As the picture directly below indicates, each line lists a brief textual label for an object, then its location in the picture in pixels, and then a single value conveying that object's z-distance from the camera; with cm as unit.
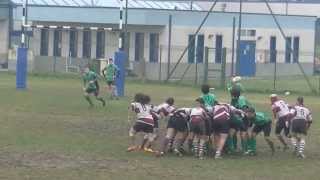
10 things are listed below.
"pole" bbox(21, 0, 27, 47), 3741
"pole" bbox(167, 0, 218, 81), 4962
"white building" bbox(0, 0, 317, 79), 5553
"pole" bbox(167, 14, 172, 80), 5024
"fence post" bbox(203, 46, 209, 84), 4650
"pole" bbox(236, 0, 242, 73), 5296
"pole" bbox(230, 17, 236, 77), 5429
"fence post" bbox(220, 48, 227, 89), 4622
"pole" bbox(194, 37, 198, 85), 4880
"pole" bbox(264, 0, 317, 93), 4424
